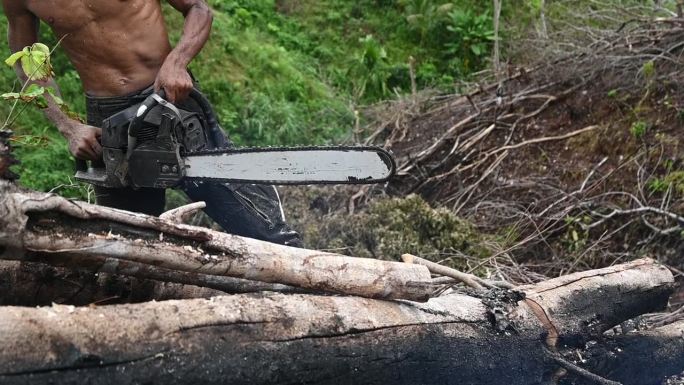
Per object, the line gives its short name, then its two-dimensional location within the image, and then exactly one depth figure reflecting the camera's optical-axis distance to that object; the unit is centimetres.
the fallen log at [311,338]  184
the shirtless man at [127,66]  328
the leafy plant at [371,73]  842
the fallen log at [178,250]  193
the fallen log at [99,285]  216
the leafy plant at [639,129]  538
